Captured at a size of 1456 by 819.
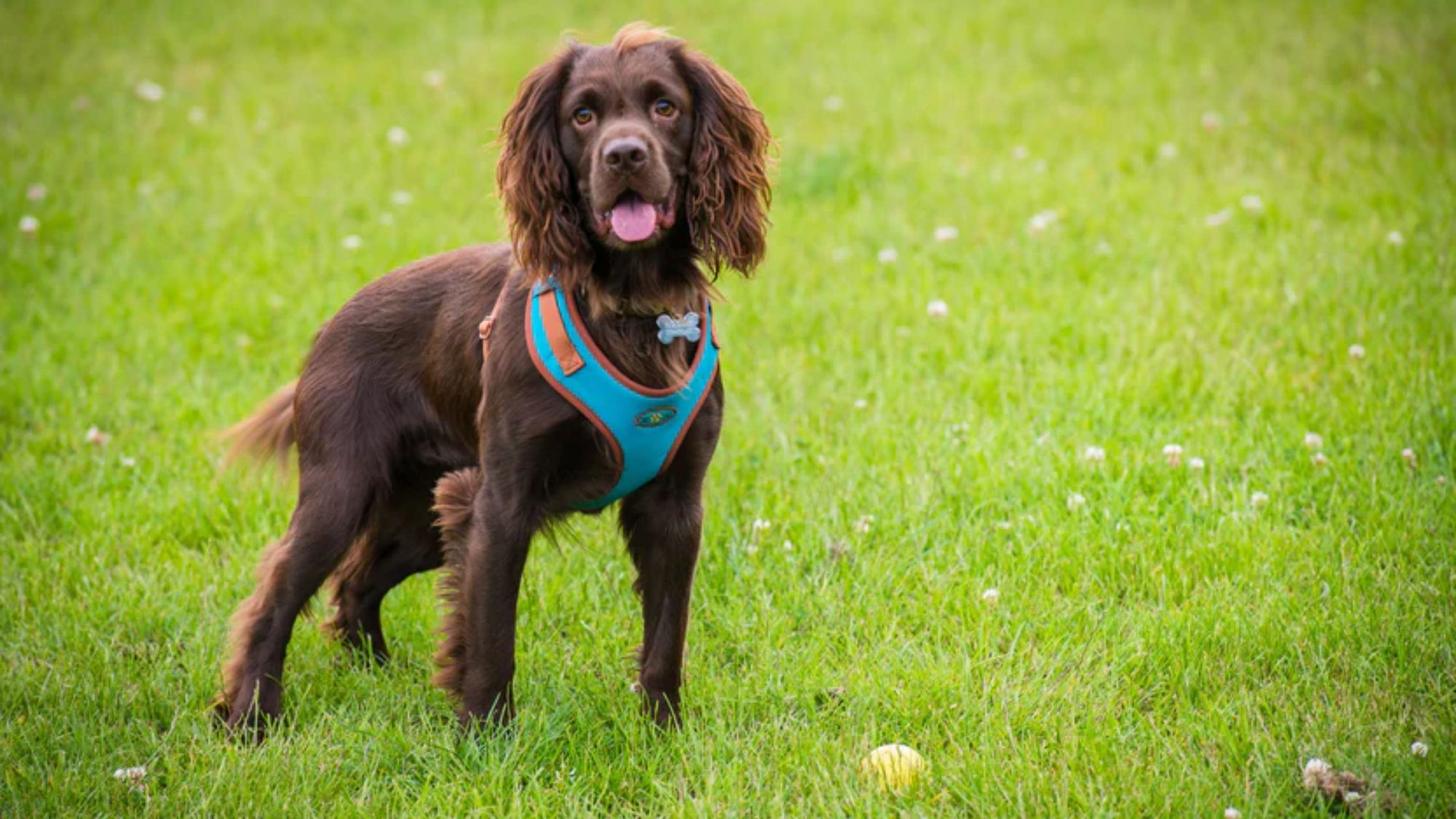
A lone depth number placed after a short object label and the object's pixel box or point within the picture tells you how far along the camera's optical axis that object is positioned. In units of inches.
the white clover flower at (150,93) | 329.7
